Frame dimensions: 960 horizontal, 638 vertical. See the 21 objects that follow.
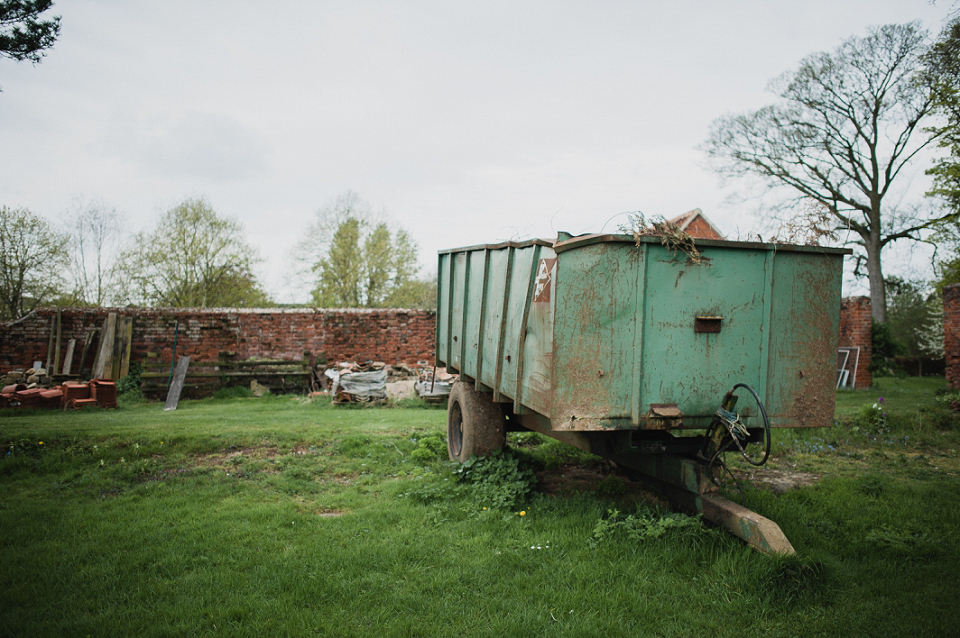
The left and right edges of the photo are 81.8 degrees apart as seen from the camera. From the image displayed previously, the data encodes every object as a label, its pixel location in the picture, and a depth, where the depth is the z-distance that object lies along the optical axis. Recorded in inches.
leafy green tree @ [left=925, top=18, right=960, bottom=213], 319.9
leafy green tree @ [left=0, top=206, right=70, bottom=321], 706.2
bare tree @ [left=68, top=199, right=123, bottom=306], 833.5
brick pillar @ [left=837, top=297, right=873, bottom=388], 651.5
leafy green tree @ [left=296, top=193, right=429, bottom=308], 1076.5
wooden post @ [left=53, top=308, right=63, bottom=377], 504.7
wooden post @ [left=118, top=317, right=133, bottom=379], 521.7
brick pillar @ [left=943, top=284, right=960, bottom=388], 417.7
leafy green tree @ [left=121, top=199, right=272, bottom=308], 844.6
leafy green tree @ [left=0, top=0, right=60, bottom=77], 233.5
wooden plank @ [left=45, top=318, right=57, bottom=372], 508.1
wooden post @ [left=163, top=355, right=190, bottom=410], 463.2
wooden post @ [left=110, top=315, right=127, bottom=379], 516.4
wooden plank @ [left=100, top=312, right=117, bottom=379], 508.1
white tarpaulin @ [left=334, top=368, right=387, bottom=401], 459.8
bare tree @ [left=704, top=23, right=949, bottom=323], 800.9
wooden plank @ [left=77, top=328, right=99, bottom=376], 513.4
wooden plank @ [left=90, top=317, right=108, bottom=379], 506.0
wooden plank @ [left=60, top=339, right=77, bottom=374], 501.4
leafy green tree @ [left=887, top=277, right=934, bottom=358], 951.0
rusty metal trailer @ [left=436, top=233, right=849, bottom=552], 139.4
